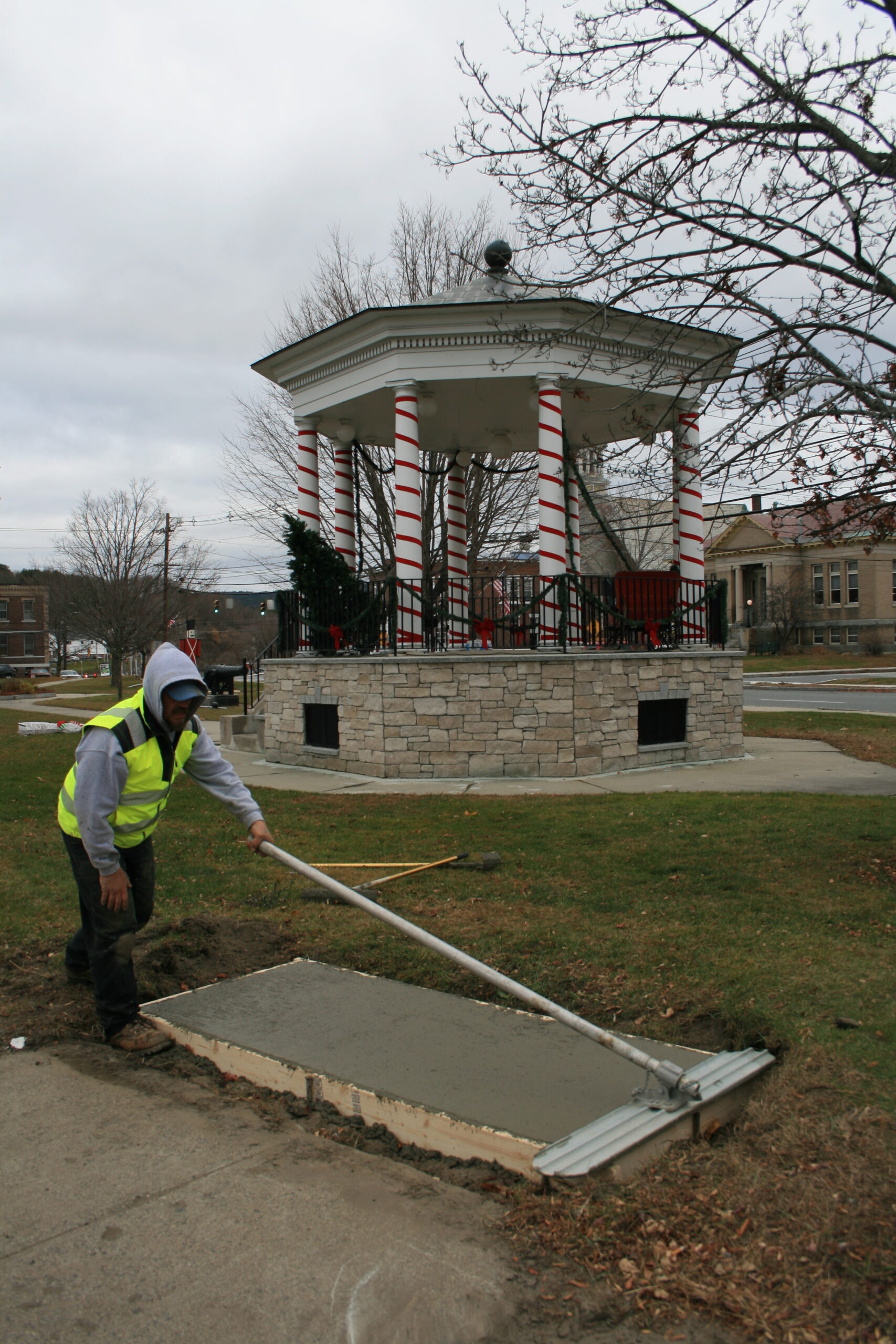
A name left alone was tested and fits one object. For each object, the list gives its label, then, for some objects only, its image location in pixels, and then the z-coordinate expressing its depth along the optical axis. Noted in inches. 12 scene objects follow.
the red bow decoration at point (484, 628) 465.4
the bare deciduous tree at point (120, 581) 1318.9
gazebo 439.2
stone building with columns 2223.2
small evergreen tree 492.7
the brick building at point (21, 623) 3353.8
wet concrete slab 126.5
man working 149.4
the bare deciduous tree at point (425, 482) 764.6
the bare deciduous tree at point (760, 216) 200.8
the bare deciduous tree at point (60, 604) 1722.2
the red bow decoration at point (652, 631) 477.1
